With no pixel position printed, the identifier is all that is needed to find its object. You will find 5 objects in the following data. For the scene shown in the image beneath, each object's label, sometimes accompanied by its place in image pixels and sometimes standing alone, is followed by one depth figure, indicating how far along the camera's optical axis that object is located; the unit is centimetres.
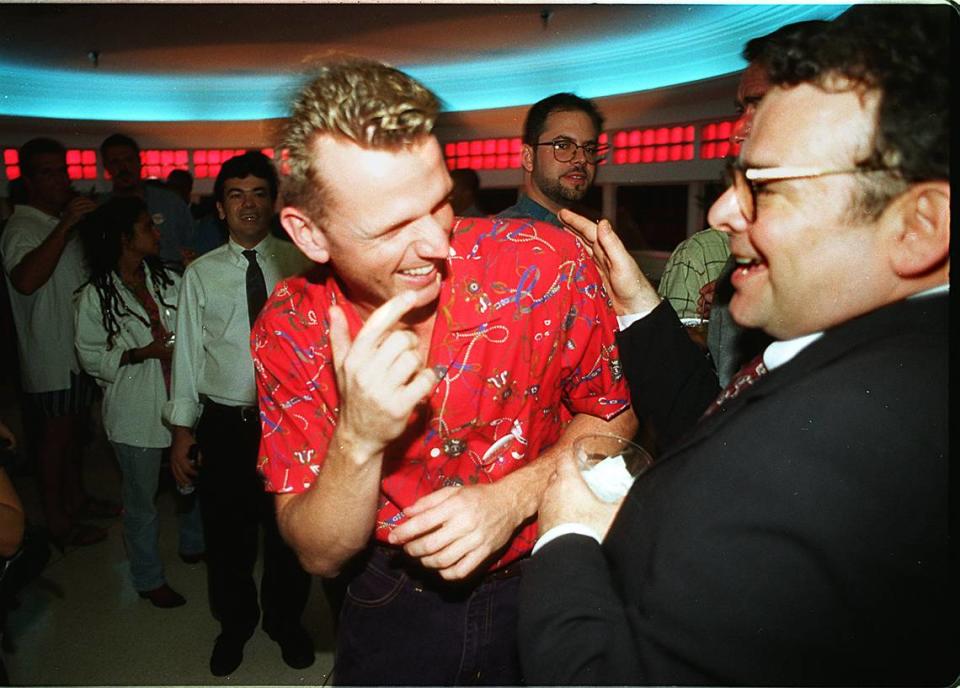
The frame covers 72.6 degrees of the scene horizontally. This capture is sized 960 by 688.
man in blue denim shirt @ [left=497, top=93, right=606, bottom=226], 266
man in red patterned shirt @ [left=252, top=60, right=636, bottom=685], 114
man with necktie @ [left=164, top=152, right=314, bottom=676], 230
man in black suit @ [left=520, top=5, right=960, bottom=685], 67
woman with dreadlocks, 256
